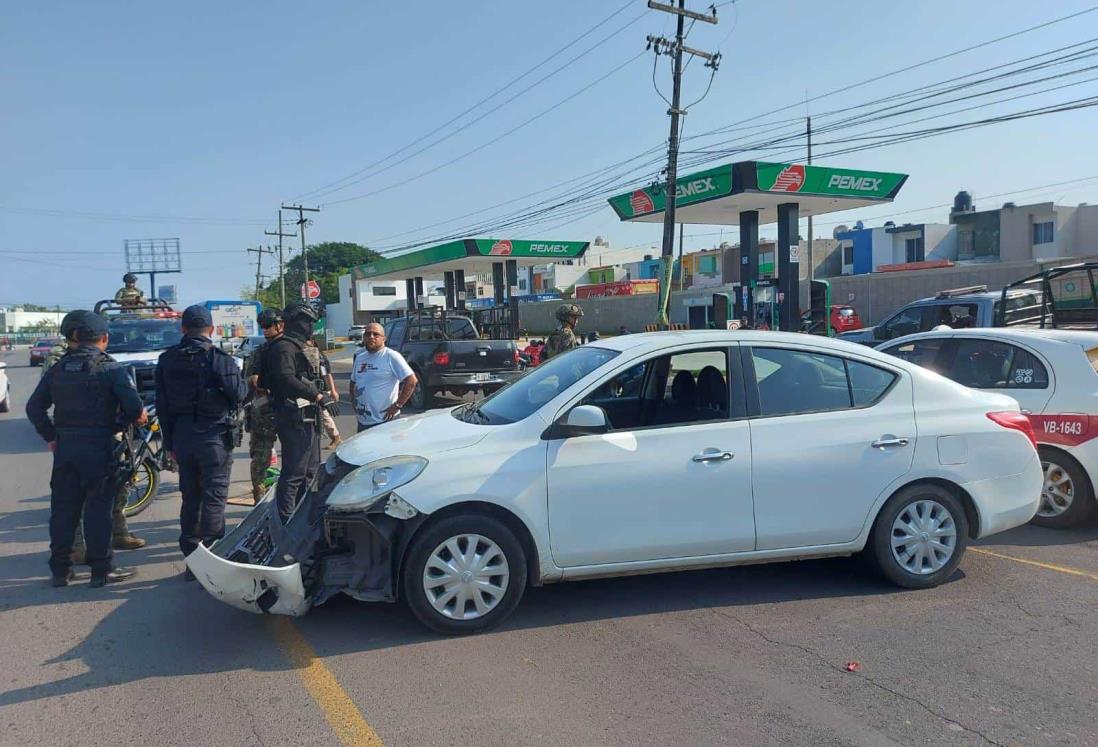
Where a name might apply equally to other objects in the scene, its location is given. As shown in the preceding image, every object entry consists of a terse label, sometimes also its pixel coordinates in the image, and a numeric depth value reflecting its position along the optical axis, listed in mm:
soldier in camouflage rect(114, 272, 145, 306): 14758
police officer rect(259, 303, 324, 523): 5922
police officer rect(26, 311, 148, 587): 5328
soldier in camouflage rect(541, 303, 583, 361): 10336
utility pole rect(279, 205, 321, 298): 57625
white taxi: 6359
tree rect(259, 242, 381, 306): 121125
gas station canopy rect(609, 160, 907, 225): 21250
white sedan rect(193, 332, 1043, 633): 4410
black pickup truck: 14617
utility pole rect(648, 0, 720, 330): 19828
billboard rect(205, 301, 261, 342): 42688
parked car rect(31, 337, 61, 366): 39500
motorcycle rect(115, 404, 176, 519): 7391
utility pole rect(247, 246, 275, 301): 82462
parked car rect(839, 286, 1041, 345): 11469
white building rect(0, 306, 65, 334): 120975
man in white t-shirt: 7102
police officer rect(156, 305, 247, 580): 5387
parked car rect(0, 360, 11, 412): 16516
